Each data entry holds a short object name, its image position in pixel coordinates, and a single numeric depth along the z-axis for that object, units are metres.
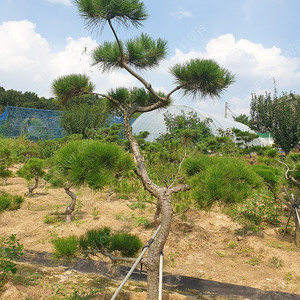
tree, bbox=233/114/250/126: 27.99
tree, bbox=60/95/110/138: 13.01
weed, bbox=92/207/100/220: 4.39
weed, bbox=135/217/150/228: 3.99
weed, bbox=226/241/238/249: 3.50
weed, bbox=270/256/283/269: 2.93
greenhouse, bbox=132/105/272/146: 14.48
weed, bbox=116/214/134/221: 4.35
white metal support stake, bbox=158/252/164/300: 1.72
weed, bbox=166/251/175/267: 3.06
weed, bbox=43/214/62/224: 4.19
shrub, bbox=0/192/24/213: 3.05
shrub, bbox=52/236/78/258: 2.13
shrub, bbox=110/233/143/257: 2.19
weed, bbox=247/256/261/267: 3.06
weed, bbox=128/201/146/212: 4.71
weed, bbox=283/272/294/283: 2.68
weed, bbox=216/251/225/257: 3.29
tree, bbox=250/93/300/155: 10.34
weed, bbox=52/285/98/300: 2.15
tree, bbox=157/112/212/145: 12.68
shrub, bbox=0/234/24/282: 2.23
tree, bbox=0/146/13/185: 5.39
